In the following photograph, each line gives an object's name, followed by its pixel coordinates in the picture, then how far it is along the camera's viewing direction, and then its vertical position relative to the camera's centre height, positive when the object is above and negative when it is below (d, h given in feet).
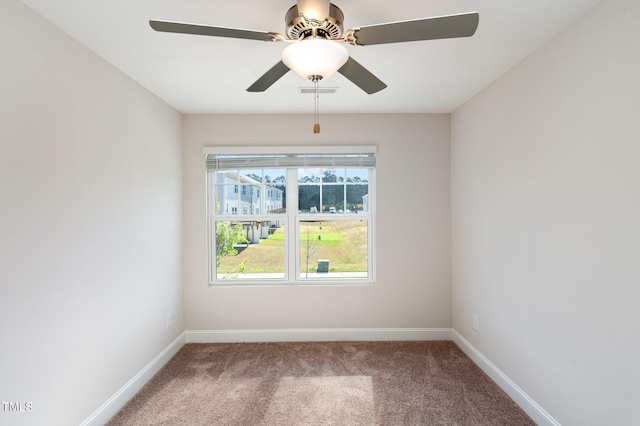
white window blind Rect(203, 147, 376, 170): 11.03 +1.91
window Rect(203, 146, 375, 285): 11.36 -0.40
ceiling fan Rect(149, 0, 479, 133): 4.04 +2.53
